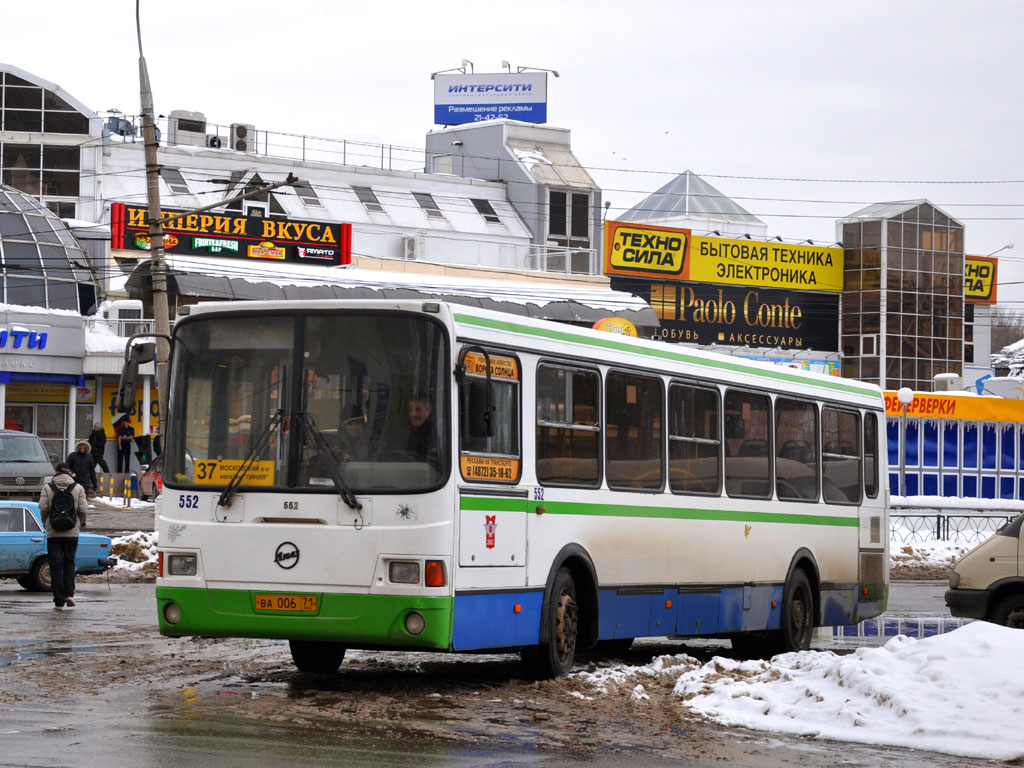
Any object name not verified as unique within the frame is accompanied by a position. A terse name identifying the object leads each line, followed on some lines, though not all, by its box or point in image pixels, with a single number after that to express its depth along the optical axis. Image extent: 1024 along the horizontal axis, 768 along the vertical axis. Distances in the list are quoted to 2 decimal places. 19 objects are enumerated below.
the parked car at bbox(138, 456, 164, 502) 38.60
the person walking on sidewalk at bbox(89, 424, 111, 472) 46.28
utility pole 24.91
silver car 38.09
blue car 23.03
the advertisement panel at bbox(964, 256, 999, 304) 90.25
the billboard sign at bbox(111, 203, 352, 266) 55.97
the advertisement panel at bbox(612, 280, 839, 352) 80.56
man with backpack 20.28
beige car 17.28
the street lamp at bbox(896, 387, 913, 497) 36.88
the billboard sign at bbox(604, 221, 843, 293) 78.00
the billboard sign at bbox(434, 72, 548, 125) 83.62
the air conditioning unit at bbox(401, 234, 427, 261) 69.94
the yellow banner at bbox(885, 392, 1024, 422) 49.44
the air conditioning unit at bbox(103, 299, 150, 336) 53.75
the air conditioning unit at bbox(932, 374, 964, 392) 55.88
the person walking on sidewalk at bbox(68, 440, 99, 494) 36.94
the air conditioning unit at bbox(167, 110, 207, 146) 71.88
